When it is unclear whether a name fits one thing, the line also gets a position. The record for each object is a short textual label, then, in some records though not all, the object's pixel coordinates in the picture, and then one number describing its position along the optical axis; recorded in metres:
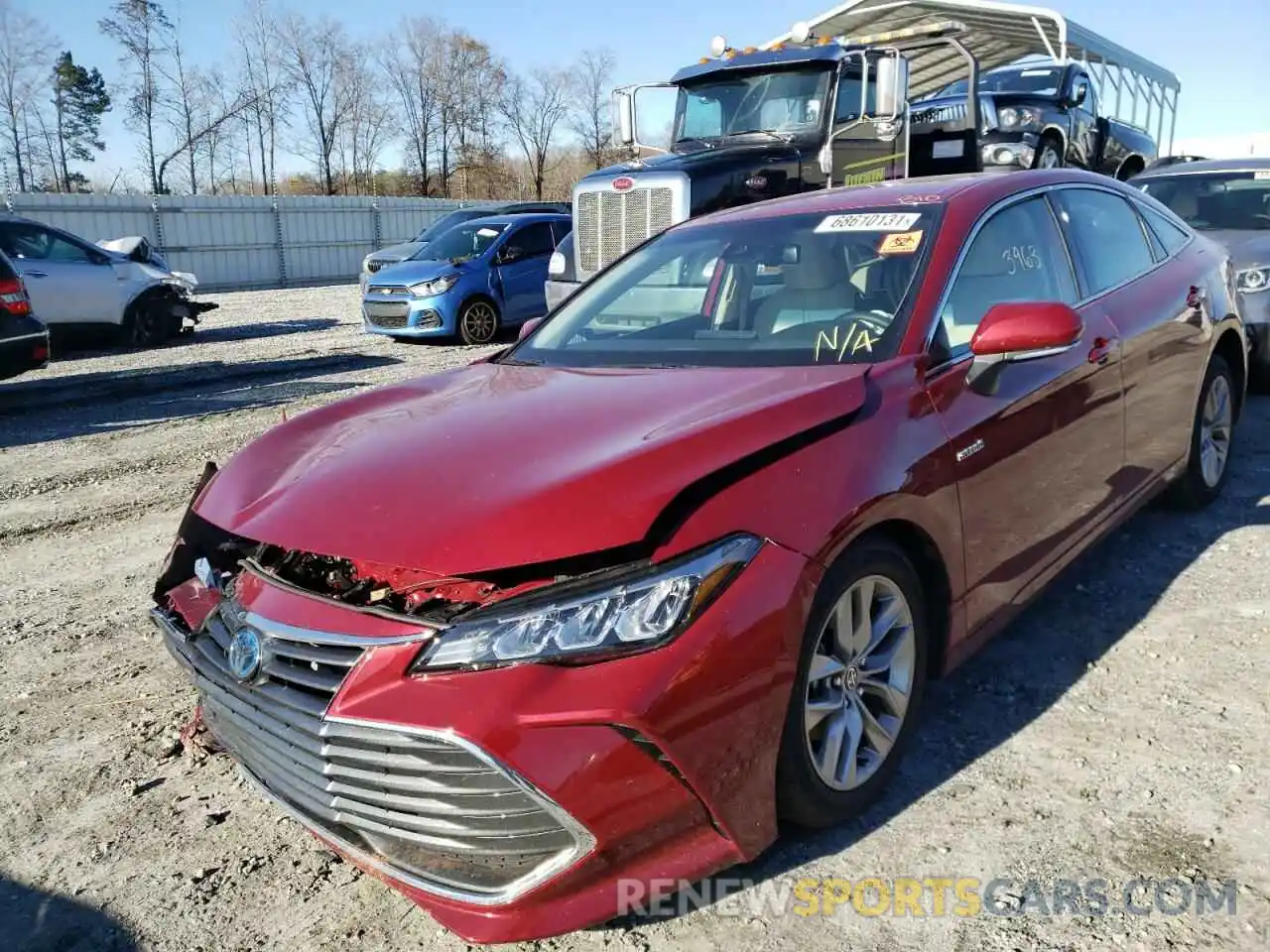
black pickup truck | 11.12
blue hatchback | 12.22
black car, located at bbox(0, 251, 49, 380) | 8.41
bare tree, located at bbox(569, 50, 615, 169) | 49.03
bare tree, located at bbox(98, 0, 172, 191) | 39.41
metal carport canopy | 12.86
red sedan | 1.97
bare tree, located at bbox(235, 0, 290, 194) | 44.69
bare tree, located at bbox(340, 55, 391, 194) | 47.38
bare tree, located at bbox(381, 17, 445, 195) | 50.25
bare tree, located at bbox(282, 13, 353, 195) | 46.44
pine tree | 41.81
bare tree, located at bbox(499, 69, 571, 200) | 52.03
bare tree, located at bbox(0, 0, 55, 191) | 37.69
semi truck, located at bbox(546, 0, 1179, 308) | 8.96
